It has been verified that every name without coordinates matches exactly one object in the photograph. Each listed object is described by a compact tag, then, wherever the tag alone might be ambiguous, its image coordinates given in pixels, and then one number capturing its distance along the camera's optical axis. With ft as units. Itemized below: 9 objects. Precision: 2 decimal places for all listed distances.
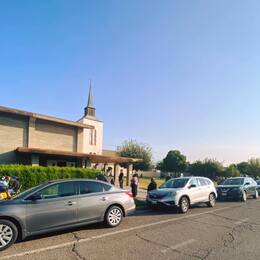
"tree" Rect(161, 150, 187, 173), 280.10
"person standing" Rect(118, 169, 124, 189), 76.90
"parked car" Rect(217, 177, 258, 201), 60.54
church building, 68.03
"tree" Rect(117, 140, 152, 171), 208.44
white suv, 40.75
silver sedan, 22.72
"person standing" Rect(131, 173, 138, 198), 54.60
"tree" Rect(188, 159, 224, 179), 223.92
